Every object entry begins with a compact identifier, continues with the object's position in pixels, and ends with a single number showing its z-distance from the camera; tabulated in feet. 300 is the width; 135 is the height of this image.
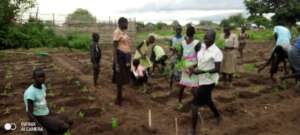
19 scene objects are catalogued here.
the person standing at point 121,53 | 14.98
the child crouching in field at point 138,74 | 19.00
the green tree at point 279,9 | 57.10
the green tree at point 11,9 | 42.67
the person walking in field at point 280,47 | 19.48
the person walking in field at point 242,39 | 29.43
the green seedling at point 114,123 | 12.45
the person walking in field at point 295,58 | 17.66
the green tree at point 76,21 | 53.70
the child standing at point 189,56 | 14.00
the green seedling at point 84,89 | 18.31
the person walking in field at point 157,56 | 21.53
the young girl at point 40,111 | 9.66
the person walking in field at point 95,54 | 18.49
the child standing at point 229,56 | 19.06
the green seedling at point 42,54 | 35.55
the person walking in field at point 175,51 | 17.67
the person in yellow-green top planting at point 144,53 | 18.93
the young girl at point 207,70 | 11.89
